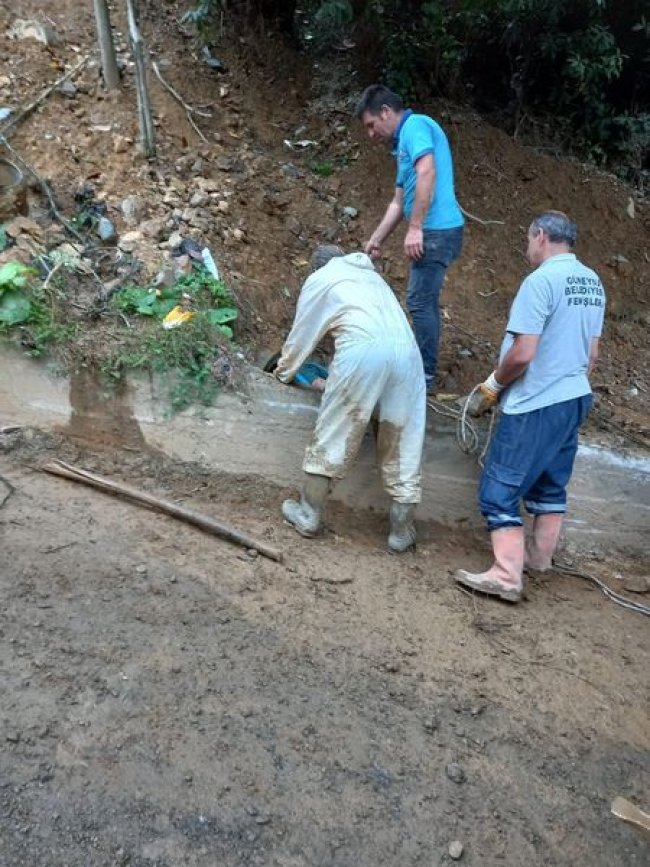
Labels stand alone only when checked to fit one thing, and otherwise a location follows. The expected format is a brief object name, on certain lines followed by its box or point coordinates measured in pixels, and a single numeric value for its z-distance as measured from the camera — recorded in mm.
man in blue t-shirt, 4199
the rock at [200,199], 5473
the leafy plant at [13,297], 4523
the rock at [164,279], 4844
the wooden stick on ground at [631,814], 2600
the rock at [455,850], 2704
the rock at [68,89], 5773
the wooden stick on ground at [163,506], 4105
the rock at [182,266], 4938
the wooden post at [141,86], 5176
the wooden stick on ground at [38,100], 5453
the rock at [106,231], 5059
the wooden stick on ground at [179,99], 6051
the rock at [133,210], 5246
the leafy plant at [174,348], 4523
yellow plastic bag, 4594
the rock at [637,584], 4531
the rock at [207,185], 5621
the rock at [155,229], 5164
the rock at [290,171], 6090
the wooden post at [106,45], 5395
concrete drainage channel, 4566
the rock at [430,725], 3236
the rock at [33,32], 6066
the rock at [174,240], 5105
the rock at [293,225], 5766
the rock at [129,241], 5051
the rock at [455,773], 3006
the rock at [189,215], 5344
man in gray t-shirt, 3668
